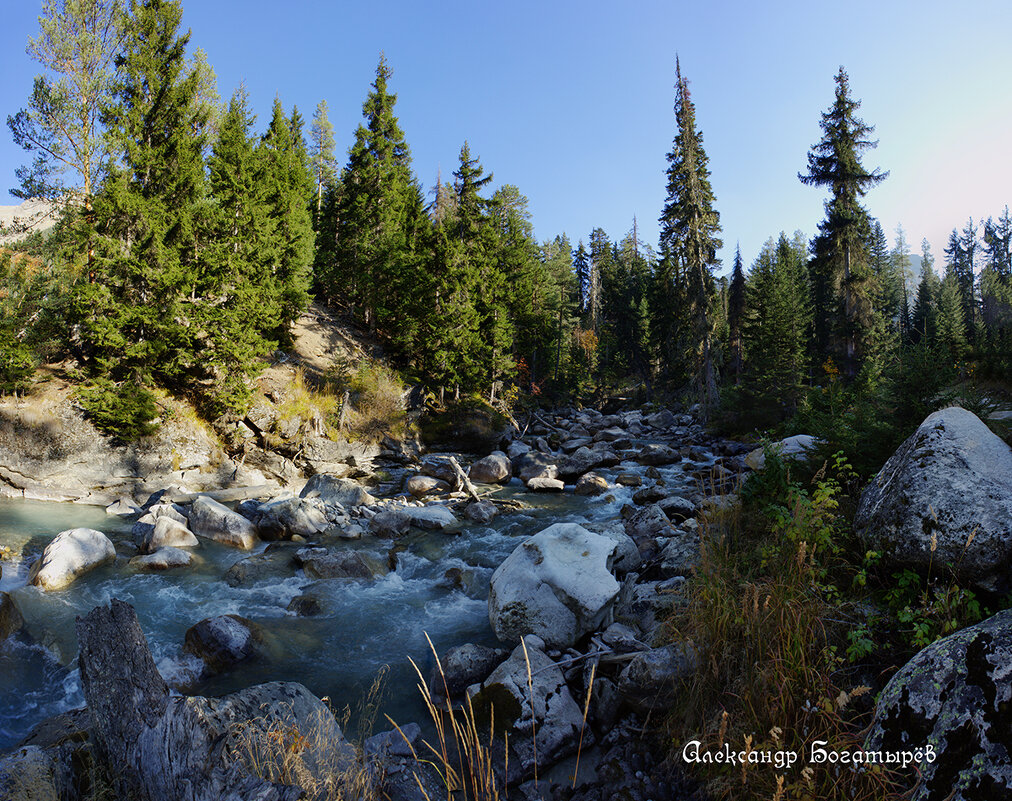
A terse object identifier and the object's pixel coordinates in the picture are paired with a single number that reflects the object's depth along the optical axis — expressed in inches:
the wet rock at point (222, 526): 437.7
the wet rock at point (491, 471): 732.7
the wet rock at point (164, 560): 369.1
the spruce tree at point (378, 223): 1061.8
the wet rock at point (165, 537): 403.2
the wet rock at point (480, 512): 520.7
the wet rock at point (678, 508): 442.0
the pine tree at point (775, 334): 911.7
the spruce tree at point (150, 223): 650.8
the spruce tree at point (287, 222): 898.1
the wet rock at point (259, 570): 361.1
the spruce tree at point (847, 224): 1003.3
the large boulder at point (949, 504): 140.3
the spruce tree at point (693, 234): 1008.9
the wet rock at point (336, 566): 375.9
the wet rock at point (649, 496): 546.3
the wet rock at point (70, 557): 326.3
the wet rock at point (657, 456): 804.0
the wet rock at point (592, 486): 630.5
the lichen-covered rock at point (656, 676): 163.6
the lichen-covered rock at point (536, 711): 178.7
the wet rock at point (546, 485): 659.4
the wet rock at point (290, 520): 463.5
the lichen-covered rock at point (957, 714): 90.0
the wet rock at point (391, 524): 477.7
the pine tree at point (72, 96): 642.8
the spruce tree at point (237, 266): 720.3
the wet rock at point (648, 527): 371.3
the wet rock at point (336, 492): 563.5
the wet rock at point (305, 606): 319.0
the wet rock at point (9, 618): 260.4
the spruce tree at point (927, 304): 1877.1
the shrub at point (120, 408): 615.1
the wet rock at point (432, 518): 491.5
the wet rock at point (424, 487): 641.3
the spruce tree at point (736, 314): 1763.3
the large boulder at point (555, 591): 249.4
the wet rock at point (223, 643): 258.1
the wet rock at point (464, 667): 225.0
